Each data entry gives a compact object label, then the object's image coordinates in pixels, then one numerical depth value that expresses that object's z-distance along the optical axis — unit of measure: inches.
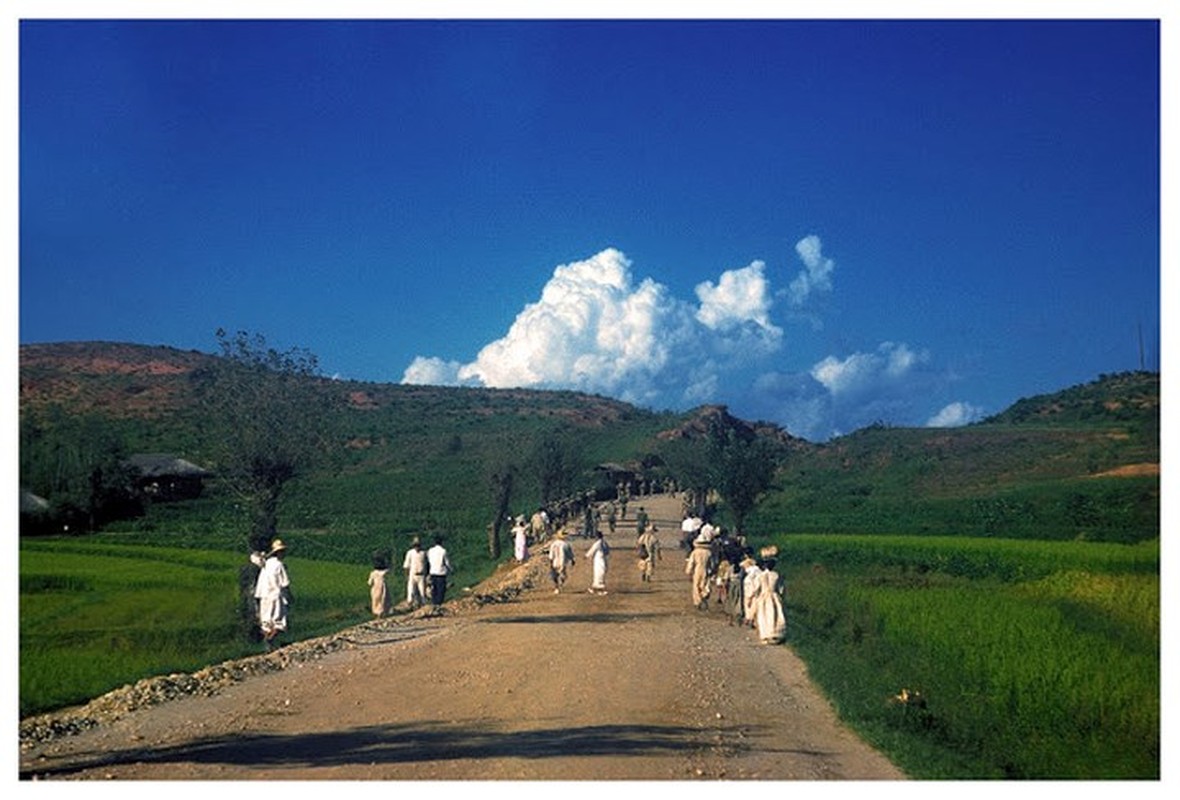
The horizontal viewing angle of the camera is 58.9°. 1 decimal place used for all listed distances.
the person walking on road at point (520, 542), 1318.9
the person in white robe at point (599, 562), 1063.6
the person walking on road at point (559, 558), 1098.1
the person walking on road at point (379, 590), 901.2
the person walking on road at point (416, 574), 953.5
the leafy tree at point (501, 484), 1723.7
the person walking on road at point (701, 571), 964.6
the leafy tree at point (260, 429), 828.6
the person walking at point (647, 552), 1235.2
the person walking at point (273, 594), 695.1
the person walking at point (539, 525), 1684.3
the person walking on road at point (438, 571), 938.7
